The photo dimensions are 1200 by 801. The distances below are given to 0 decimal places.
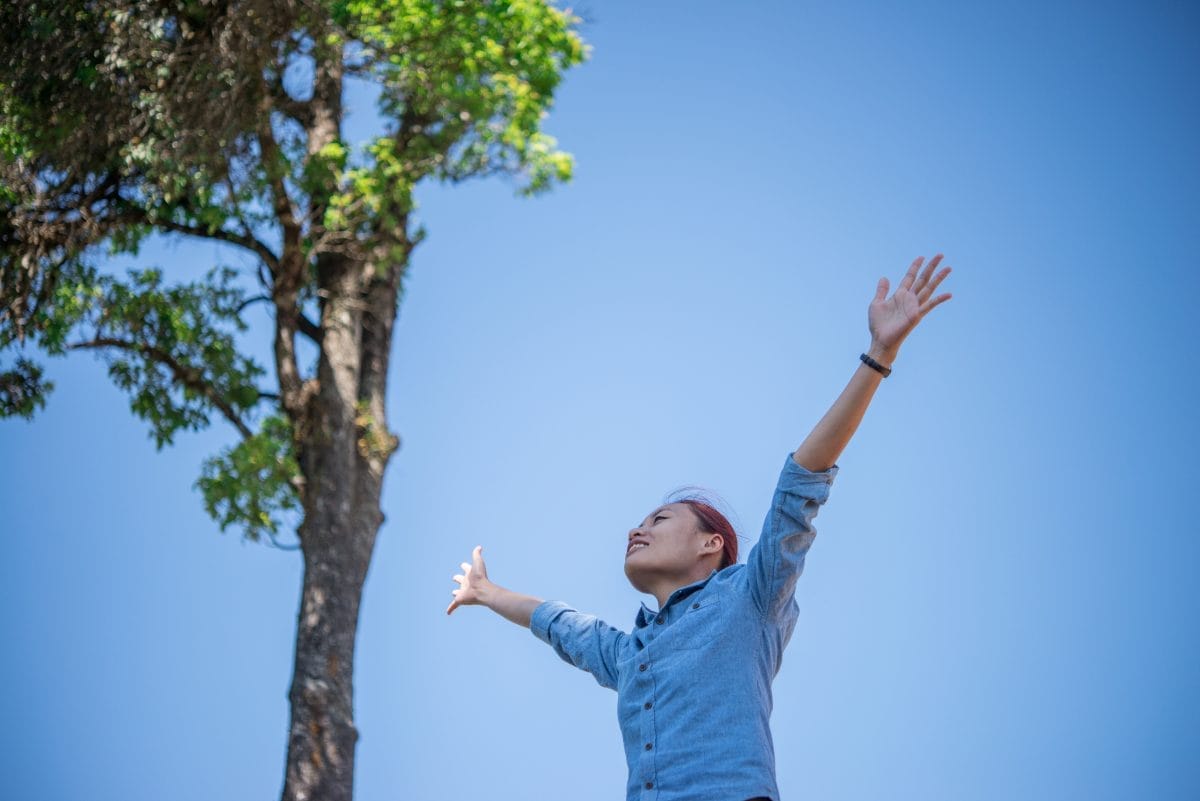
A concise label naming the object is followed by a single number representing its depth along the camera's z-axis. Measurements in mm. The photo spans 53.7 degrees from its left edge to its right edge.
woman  2615
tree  6820
